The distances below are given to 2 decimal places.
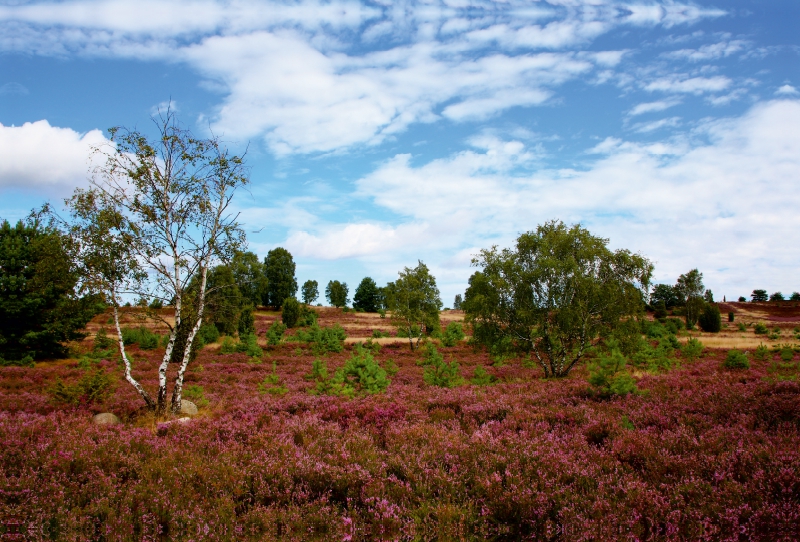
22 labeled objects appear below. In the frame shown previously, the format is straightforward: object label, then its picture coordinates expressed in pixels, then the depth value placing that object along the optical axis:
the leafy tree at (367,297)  98.31
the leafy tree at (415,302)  44.41
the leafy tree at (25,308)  24.30
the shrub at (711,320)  52.12
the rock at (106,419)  11.86
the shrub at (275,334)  40.28
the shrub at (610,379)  11.42
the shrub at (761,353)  23.38
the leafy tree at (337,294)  113.31
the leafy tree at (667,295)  83.91
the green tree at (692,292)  57.47
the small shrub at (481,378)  19.35
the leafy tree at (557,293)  21.69
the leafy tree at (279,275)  88.06
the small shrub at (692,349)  26.49
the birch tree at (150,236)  13.50
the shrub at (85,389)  13.75
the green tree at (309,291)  107.81
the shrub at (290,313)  58.47
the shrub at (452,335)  44.59
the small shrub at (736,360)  17.55
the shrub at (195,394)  15.63
